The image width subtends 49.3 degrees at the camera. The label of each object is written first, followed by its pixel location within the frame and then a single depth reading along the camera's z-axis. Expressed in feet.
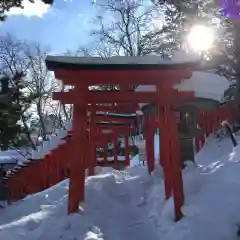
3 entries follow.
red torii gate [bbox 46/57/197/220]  15.86
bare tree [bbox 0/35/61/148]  72.34
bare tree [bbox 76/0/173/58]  58.95
